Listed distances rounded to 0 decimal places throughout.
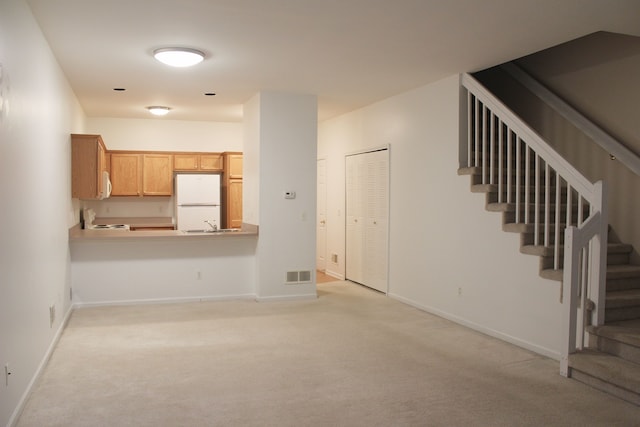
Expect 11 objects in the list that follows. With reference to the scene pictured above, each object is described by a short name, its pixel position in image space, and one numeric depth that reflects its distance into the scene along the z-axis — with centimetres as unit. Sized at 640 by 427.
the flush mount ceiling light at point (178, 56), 451
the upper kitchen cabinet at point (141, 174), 844
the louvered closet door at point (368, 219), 691
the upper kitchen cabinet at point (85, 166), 590
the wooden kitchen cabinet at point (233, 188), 852
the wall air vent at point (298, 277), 663
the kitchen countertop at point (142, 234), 596
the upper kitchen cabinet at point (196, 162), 865
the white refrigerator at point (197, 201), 832
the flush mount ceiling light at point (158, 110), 750
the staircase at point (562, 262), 360
